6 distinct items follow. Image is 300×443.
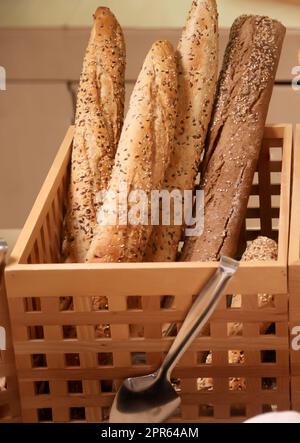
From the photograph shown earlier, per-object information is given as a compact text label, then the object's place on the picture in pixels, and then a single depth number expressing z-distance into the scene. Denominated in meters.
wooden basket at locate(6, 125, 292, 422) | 1.38
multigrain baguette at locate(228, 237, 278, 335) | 1.40
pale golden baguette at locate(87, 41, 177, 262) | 1.52
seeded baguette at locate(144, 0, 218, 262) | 1.63
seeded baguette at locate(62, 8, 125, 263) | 1.63
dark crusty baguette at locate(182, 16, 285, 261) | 1.58
